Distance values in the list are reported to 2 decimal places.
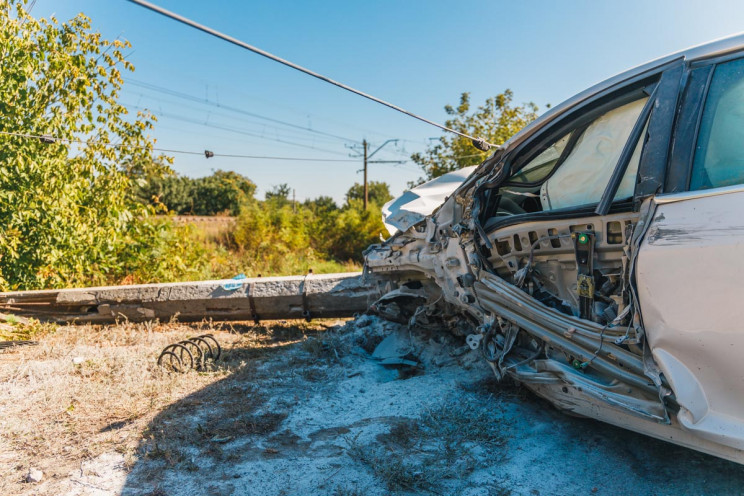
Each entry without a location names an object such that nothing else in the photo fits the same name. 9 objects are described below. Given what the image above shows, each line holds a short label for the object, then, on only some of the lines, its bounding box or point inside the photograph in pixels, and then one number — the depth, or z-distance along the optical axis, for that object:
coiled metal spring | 4.70
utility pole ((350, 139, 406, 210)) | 26.52
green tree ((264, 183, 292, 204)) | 34.76
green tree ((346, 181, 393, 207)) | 41.88
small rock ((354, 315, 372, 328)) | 5.90
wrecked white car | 1.83
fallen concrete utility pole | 6.67
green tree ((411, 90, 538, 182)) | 17.08
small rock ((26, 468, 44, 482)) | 2.76
